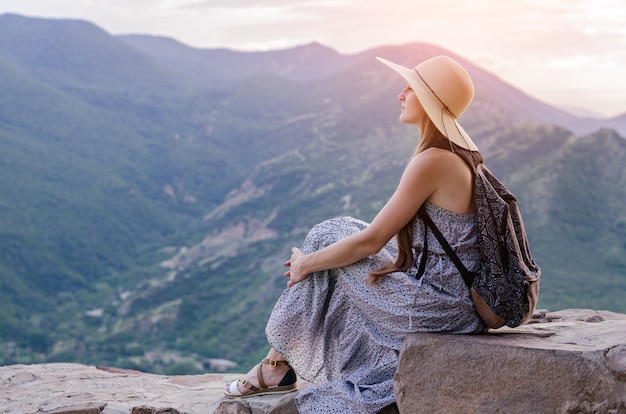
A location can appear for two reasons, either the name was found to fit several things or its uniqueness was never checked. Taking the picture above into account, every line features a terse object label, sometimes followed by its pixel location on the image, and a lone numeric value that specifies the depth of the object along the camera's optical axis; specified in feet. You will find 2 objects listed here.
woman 12.00
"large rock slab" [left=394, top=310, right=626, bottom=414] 11.18
